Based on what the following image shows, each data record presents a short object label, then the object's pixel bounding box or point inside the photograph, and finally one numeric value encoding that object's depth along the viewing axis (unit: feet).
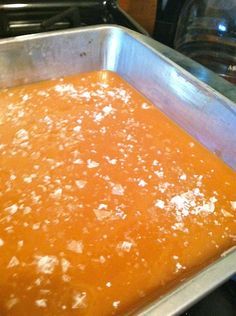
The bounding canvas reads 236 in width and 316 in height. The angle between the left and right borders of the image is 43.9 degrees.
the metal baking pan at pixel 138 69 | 0.72
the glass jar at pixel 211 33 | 1.12
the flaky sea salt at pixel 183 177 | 0.66
